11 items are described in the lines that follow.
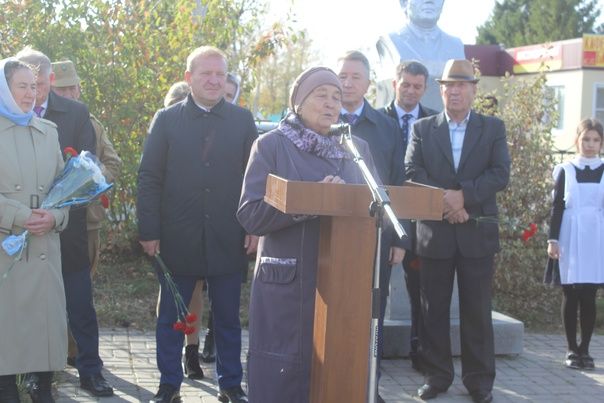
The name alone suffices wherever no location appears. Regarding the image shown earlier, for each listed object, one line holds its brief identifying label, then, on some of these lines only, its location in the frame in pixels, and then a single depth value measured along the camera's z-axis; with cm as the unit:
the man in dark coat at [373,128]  568
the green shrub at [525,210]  929
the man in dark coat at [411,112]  681
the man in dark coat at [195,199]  545
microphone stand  346
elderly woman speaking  396
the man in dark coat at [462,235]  592
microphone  390
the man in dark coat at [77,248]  561
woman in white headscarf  484
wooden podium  369
